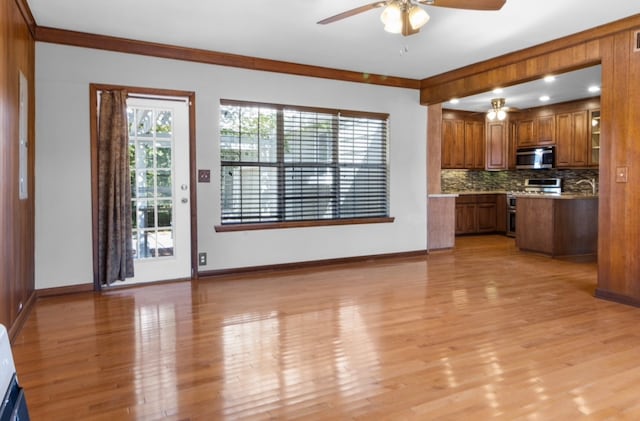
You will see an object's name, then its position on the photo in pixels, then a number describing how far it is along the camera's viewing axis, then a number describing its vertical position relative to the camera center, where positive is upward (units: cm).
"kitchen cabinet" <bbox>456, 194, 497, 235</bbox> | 873 -31
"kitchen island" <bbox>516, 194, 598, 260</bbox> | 628 -40
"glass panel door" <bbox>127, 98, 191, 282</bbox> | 466 +15
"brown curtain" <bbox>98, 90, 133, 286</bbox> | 437 +17
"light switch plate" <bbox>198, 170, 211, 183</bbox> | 493 +28
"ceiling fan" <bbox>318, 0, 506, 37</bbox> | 300 +135
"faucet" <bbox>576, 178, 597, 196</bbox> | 798 +28
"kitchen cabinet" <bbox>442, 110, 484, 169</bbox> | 870 +120
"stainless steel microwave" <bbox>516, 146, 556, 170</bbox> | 820 +79
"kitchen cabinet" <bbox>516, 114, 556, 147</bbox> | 824 +133
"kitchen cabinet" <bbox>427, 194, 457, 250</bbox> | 680 -36
